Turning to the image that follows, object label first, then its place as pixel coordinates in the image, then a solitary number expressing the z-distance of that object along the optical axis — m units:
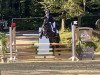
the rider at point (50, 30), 16.36
